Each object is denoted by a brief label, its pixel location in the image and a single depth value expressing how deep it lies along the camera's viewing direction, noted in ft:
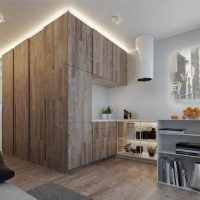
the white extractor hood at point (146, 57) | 12.01
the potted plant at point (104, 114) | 13.71
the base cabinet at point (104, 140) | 11.36
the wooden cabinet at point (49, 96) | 9.71
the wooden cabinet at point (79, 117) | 9.58
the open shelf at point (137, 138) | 12.25
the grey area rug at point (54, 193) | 6.45
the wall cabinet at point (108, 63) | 11.64
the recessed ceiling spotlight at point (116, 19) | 10.63
